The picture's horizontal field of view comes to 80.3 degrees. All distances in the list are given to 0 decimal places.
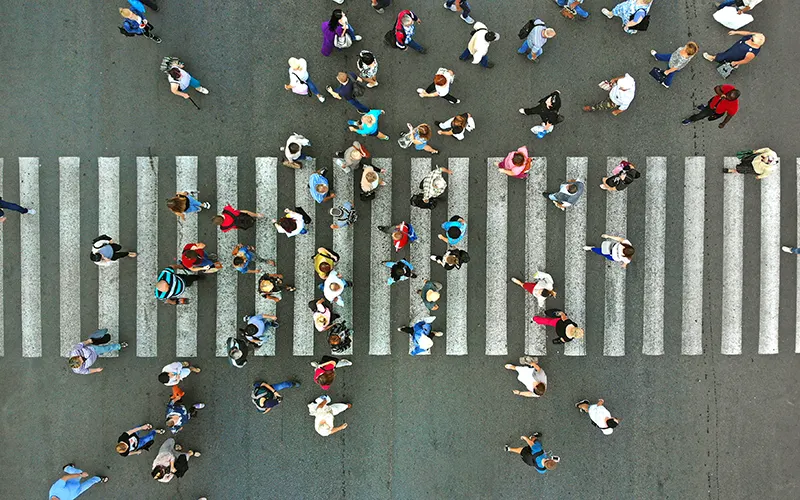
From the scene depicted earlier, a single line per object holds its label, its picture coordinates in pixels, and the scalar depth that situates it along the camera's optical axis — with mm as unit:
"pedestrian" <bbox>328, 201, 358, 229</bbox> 7884
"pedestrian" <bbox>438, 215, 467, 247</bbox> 8000
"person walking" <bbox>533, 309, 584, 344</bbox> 7758
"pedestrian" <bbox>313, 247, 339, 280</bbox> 8055
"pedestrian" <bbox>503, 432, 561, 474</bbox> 8242
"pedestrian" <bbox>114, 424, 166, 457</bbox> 7887
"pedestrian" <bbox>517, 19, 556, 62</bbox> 8203
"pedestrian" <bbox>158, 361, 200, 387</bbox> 8203
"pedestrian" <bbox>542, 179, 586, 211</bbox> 8117
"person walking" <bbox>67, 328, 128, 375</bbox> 8117
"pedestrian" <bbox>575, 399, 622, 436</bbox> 8391
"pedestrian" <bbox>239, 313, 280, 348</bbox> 8266
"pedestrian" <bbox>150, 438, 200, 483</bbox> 8289
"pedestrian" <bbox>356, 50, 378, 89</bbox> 8080
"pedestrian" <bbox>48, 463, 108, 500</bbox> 8547
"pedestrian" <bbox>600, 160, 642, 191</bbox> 8227
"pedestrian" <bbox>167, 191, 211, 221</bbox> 7562
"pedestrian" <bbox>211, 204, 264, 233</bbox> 7906
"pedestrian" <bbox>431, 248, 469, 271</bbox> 7723
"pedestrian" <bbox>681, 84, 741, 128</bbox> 7930
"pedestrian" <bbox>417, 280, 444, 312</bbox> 7953
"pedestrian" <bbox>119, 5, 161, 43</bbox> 8258
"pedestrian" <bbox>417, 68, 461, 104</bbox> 7778
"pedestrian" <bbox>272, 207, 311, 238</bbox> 7898
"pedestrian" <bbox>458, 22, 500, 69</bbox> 8088
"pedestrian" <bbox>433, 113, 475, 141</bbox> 7852
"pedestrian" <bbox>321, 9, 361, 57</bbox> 7943
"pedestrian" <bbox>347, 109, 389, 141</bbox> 8297
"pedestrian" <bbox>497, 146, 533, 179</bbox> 8039
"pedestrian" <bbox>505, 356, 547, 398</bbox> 8203
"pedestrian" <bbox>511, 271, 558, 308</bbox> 8328
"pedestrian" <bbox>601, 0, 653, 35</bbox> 8516
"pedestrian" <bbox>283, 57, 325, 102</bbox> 8141
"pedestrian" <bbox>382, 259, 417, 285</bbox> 8031
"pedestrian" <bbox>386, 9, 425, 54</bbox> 8055
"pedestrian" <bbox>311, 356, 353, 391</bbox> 7758
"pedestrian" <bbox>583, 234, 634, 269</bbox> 7996
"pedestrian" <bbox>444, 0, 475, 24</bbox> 8672
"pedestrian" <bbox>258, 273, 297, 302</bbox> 7863
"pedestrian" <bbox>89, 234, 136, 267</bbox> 8078
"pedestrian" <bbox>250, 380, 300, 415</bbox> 8383
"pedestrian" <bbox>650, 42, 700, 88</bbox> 7859
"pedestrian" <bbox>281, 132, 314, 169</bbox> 8328
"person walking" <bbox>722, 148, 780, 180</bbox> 8352
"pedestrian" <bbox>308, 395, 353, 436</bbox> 8359
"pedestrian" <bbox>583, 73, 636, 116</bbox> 8422
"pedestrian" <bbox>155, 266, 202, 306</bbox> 7879
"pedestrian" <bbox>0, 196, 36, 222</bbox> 8516
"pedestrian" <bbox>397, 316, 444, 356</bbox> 8250
